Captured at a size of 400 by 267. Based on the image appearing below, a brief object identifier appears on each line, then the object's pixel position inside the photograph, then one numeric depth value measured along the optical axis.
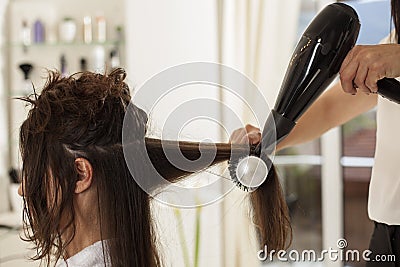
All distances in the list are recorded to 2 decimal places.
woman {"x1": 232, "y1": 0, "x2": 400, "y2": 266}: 0.95
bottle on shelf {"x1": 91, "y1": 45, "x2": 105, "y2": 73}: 2.57
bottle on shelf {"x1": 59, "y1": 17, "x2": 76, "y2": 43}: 2.59
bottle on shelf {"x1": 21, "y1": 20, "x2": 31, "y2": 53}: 2.58
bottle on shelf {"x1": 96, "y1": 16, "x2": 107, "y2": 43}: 2.58
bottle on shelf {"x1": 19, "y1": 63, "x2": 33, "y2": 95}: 2.56
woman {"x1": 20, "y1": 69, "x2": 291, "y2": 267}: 1.00
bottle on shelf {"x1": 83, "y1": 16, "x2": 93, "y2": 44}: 2.59
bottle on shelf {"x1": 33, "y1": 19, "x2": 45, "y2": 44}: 2.58
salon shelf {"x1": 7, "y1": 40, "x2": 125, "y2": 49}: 2.57
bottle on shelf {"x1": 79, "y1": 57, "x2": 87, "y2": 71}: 2.58
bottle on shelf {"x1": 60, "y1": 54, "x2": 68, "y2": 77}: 2.58
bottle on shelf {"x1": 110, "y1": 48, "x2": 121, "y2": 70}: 2.54
